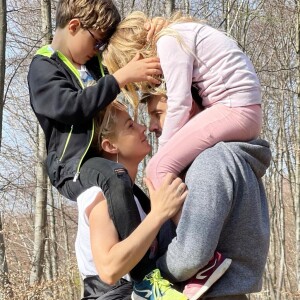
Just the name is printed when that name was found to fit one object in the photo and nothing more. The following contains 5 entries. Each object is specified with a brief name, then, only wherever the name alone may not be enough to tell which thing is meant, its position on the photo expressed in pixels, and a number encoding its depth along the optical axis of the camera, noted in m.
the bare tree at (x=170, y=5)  7.53
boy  2.16
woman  1.94
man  1.89
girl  2.07
